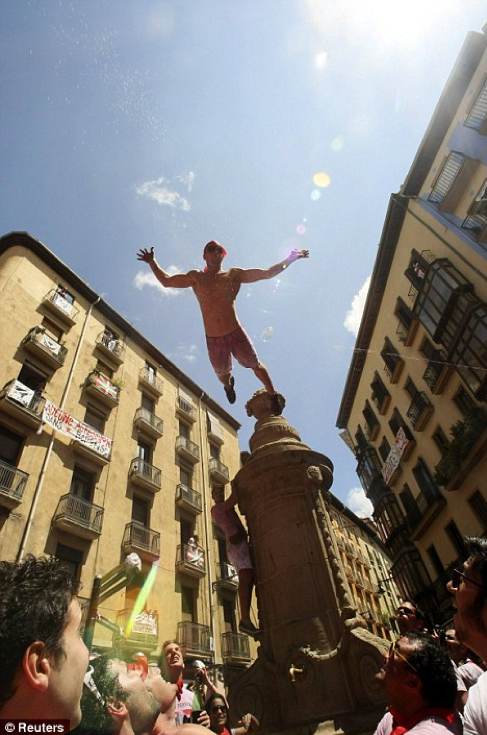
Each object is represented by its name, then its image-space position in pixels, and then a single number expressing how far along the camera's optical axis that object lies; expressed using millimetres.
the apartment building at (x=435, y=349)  15625
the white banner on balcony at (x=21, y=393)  13646
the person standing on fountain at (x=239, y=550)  4895
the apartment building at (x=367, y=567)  30062
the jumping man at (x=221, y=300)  6184
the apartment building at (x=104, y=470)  13266
